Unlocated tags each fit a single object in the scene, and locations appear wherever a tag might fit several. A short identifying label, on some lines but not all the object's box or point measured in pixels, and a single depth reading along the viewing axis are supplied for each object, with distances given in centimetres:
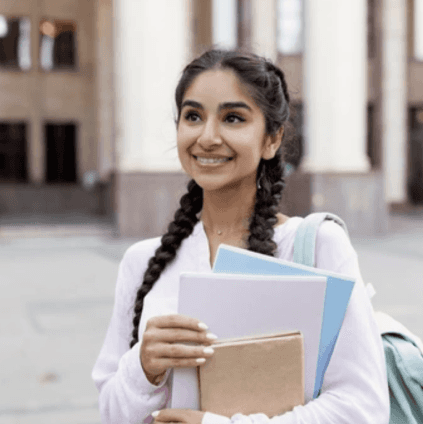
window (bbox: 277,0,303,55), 2355
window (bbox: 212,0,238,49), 2277
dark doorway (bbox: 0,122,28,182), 2430
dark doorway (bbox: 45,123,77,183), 2438
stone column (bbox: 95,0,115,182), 2286
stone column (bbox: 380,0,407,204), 2466
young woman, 152
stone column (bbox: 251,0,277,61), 2253
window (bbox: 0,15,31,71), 2419
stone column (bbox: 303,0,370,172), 1425
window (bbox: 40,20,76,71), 2422
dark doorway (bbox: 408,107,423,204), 2561
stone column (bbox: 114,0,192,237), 1375
